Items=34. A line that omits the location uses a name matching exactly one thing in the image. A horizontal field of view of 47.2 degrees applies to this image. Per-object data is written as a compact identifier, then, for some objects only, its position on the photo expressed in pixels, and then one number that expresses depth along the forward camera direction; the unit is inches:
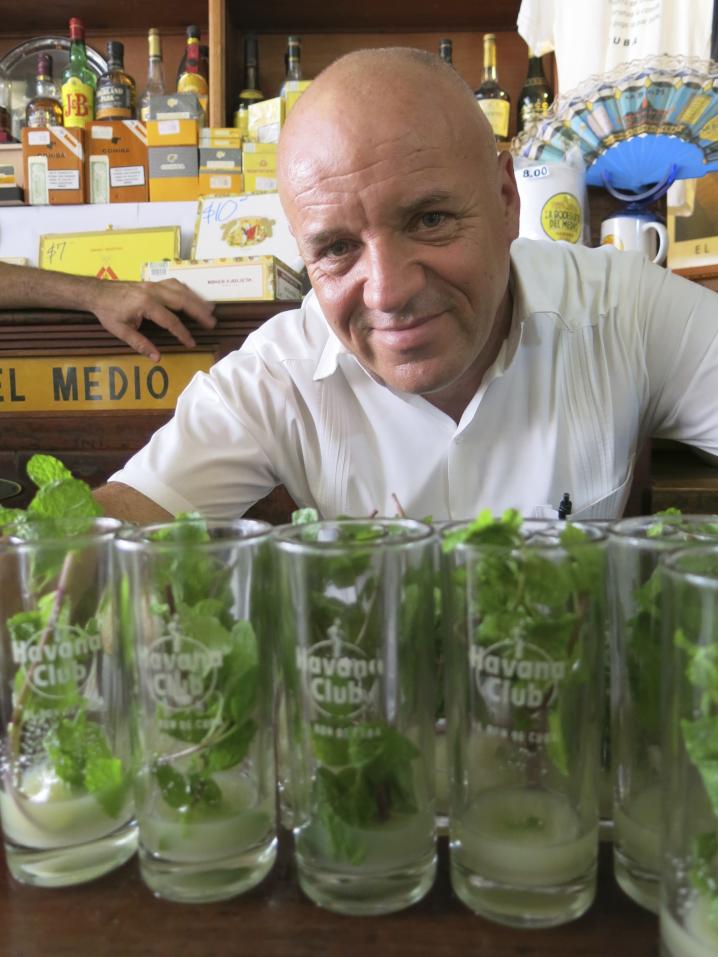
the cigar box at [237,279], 69.7
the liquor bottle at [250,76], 87.2
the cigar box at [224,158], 82.0
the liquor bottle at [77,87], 86.6
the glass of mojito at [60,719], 17.7
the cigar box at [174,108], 81.2
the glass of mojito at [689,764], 13.5
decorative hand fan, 62.3
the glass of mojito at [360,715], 15.9
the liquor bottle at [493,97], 83.8
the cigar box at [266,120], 80.8
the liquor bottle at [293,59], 86.7
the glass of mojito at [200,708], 16.5
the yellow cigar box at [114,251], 81.5
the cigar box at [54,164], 84.8
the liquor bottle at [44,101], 86.2
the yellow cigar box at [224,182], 82.2
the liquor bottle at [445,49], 83.4
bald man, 43.1
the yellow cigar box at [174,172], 83.4
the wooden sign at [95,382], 70.6
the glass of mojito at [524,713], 15.4
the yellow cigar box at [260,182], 80.5
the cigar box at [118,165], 85.6
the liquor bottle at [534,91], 87.9
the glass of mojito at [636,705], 16.4
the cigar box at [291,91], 81.1
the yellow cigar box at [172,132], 81.5
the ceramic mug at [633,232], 65.9
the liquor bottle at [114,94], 86.4
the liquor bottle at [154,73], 88.3
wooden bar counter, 15.3
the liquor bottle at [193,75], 85.5
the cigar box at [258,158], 80.7
